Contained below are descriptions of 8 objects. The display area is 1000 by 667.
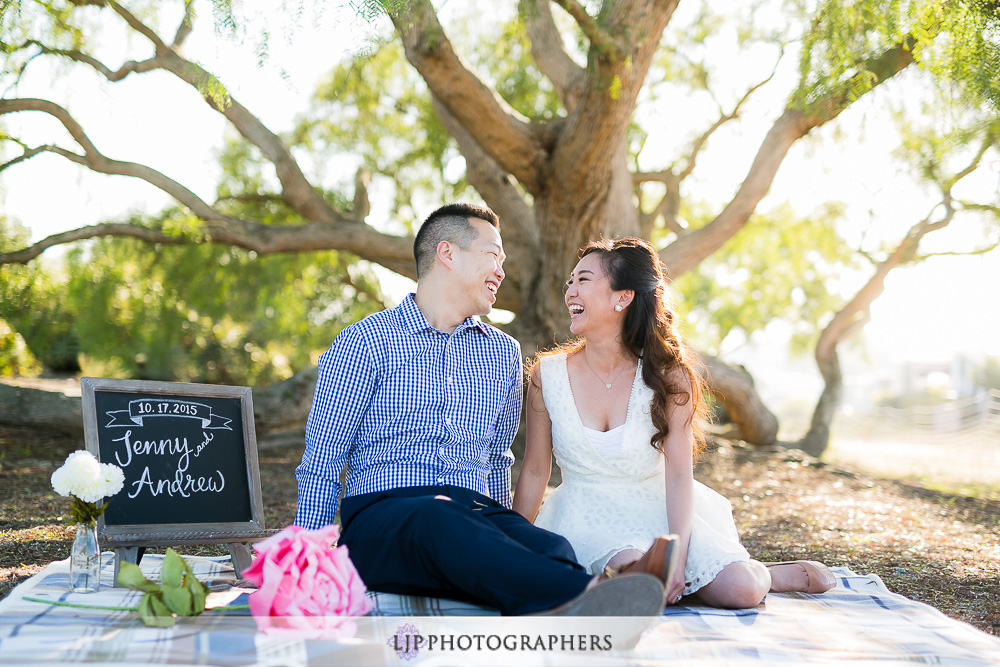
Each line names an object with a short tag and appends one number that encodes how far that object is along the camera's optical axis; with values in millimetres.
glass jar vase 2926
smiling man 2514
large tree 5250
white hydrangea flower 2771
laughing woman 3238
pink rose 2404
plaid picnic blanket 2285
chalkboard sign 3273
